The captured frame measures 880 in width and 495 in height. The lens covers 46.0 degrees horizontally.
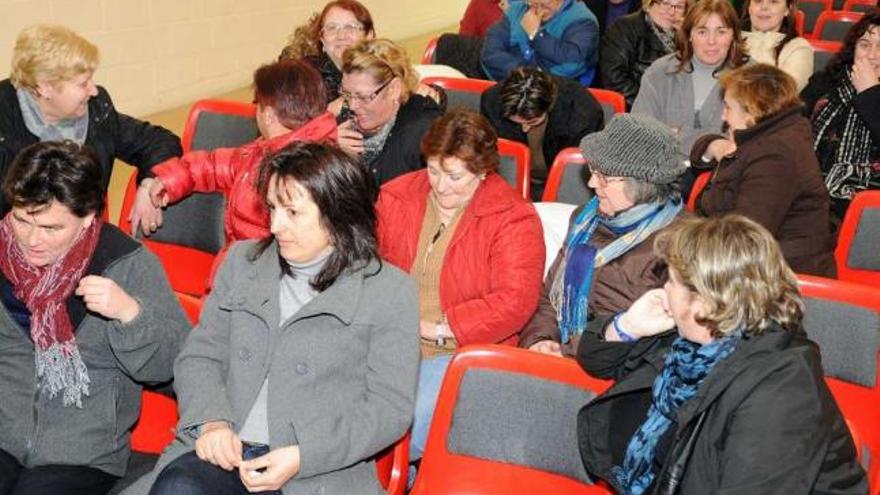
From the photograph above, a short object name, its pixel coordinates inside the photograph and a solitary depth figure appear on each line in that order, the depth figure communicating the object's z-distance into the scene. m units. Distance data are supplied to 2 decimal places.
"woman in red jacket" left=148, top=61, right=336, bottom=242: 3.30
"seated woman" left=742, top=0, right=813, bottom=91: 4.94
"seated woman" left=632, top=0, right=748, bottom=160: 4.55
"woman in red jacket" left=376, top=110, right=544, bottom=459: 2.98
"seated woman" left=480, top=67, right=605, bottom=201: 4.21
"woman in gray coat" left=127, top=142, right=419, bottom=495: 2.24
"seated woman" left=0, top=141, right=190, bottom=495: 2.36
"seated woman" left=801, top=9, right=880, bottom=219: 4.27
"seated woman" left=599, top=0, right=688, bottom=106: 5.16
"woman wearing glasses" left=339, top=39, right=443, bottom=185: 3.73
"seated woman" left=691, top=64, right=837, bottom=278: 3.40
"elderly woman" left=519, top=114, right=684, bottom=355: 2.80
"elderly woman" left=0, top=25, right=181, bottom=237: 3.36
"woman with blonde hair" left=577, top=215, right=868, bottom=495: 1.94
